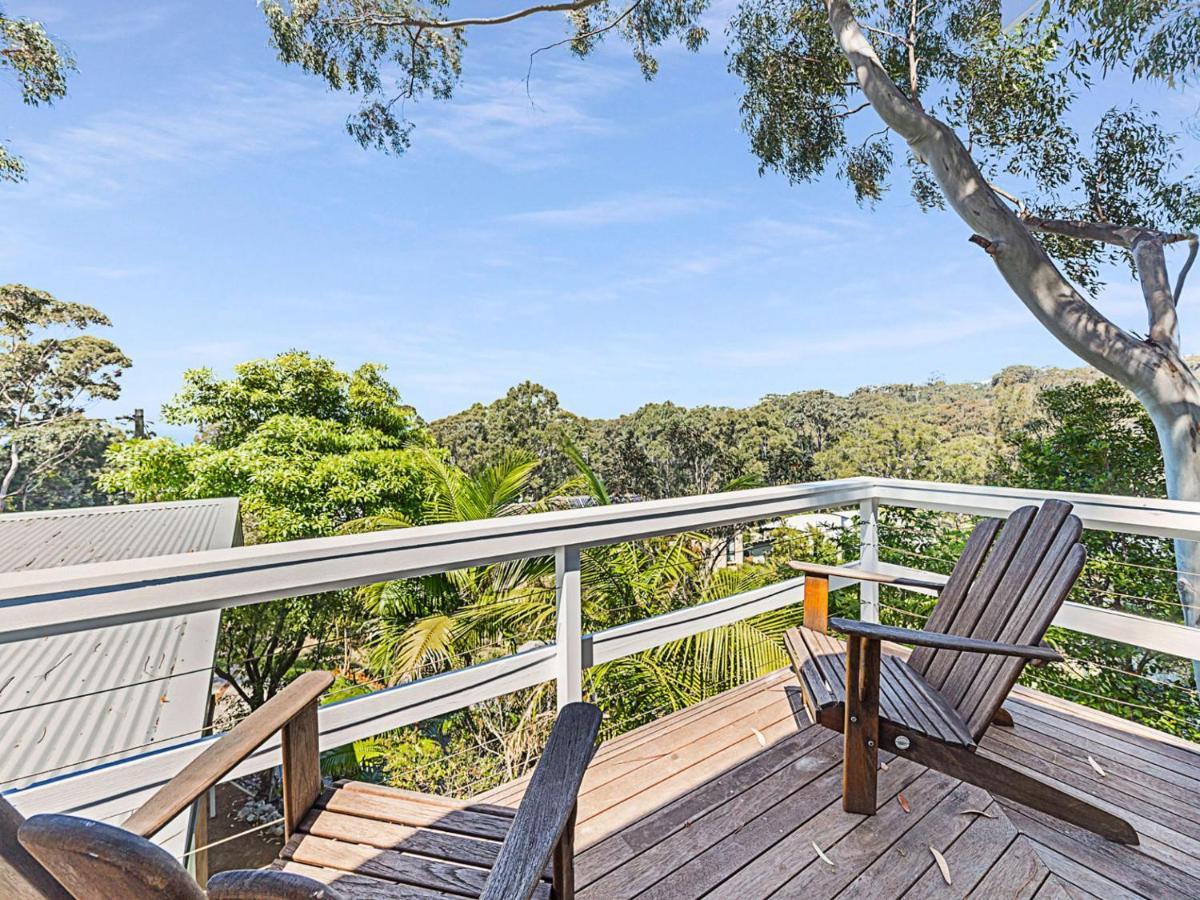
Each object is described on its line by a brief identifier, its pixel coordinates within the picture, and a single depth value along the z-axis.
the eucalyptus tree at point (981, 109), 5.39
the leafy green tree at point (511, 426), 20.36
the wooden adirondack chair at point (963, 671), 1.74
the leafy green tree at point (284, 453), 14.13
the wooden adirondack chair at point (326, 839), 0.52
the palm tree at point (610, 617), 3.03
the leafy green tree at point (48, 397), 17.05
